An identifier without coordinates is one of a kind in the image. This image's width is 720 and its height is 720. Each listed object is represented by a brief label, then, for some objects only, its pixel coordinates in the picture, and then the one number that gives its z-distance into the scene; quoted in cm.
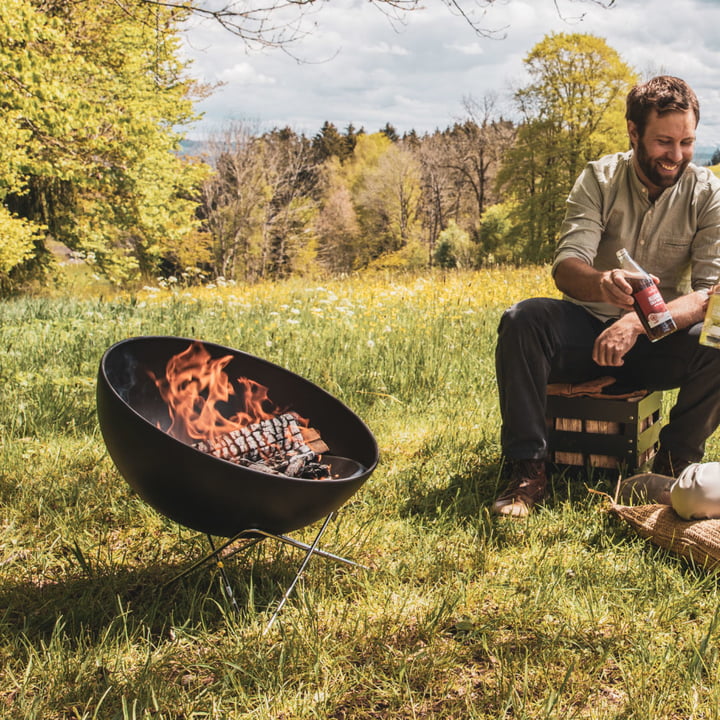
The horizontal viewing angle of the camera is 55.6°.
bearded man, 261
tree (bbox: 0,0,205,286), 893
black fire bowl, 164
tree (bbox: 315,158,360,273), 4138
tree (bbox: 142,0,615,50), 292
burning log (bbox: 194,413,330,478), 206
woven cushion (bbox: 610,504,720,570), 206
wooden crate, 274
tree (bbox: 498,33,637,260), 2280
